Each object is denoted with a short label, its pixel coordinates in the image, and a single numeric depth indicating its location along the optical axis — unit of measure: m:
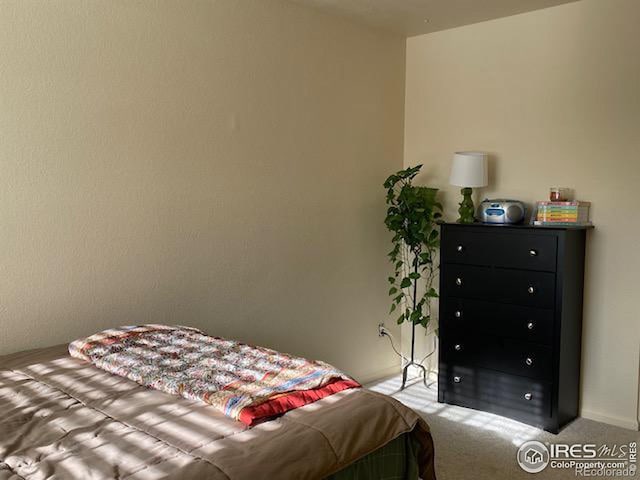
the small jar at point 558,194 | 3.41
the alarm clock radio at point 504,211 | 3.47
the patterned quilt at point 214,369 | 1.78
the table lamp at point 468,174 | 3.59
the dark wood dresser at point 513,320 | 3.21
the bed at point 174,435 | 1.43
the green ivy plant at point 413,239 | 3.84
